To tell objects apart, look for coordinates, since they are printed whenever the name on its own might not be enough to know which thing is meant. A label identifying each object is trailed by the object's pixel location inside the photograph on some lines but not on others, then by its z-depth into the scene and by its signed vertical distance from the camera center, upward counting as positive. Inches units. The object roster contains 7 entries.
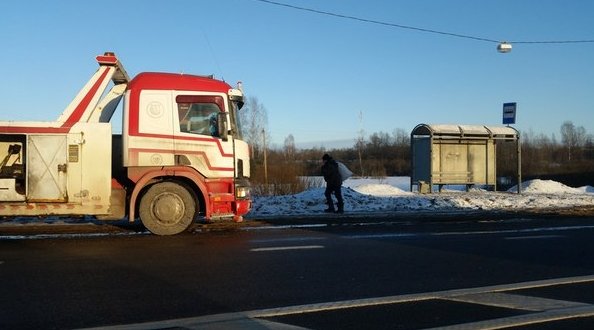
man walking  733.3 -11.7
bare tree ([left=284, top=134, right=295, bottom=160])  2767.2 +131.8
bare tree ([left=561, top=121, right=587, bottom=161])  4082.2 +231.9
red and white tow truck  470.9 +15.8
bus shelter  994.1 +31.2
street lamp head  980.1 +197.3
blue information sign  956.6 +91.8
